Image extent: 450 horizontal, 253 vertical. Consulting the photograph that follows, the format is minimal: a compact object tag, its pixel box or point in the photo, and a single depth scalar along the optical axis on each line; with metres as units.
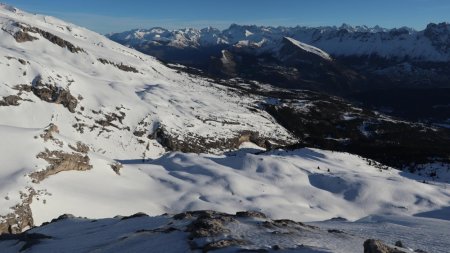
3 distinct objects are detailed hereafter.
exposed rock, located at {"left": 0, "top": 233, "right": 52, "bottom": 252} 20.95
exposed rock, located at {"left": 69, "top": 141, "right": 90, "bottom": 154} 43.85
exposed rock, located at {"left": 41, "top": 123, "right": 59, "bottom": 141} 41.97
